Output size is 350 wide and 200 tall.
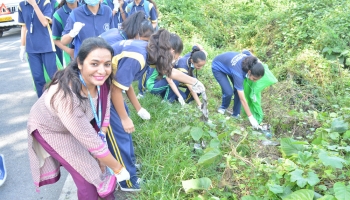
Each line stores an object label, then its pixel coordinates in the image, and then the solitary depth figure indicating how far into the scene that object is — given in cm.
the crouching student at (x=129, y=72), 233
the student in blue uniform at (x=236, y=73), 416
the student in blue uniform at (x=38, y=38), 411
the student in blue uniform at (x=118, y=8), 549
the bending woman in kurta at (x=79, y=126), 198
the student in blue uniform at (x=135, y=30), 265
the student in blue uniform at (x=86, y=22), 366
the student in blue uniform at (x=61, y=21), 393
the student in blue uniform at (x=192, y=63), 414
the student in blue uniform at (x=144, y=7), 559
